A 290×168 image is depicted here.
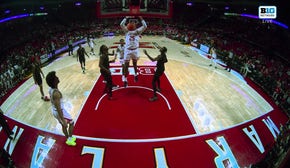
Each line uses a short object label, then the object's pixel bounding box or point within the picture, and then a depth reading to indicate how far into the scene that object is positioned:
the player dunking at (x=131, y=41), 8.02
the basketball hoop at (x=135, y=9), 13.32
